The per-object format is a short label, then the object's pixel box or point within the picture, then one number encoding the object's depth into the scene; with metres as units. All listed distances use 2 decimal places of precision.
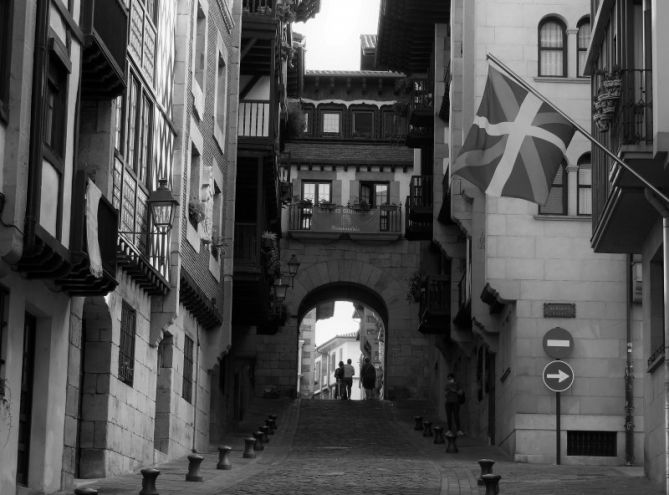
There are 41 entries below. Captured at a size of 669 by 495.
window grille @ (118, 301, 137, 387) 23.26
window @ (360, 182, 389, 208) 53.69
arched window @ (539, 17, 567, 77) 31.81
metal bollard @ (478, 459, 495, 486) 20.87
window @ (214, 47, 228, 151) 32.87
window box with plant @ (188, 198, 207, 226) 29.11
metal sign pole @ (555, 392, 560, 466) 29.30
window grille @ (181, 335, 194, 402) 29.92
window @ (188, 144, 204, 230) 29.16
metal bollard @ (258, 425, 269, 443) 32.62
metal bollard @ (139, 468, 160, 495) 18.32
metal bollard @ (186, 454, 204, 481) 21.81
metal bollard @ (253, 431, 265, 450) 30.38
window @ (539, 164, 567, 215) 31.11
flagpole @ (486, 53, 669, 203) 18.55
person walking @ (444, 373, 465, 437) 34.78
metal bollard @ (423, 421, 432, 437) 35.59
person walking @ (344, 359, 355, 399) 53.22
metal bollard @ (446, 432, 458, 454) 30.16
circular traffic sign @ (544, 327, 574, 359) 29.50
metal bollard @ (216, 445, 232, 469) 24.41
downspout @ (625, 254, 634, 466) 29.58
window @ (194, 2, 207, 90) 30.27
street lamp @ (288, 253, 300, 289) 42.87
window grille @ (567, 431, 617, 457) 29.80
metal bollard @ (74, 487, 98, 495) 14.87
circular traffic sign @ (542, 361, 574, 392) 28.74
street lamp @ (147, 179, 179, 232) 23.75
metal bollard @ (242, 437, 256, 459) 28.02
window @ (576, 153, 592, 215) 31.05
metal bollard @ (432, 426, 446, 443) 32.91
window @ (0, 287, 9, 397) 16.92
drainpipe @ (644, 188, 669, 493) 19.58
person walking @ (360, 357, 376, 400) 52.81
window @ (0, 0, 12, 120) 15.72
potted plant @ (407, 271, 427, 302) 43.48
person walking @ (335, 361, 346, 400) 52.94
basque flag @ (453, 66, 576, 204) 19.53
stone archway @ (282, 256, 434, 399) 51.16
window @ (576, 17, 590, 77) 31.67
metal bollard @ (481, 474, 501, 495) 18.89
